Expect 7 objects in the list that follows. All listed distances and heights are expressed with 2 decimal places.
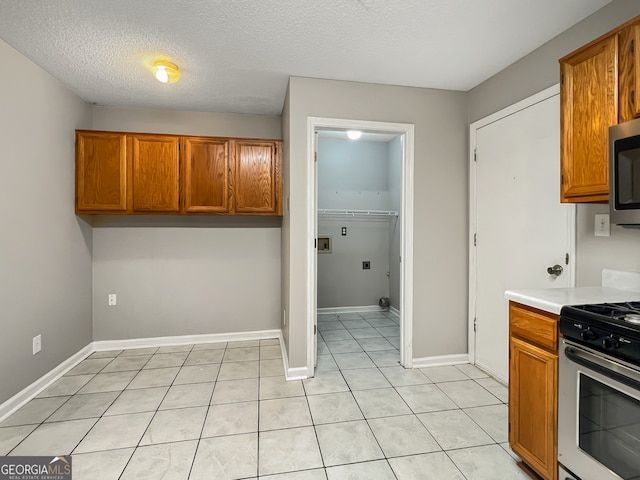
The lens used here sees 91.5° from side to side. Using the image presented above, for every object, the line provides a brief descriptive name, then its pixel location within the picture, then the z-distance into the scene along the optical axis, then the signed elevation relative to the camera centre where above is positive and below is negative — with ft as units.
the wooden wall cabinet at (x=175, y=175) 9.70 +2.02
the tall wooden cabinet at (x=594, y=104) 4.63 +2.14
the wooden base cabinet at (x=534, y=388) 4.62 -2.41
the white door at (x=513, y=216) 6.87 +0.49
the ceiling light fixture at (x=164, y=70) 7.80 +4.24
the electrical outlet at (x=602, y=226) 5.83 +0.19
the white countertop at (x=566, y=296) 4.73 -0.98
